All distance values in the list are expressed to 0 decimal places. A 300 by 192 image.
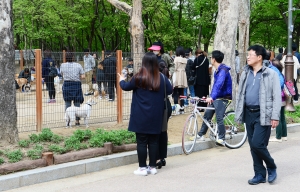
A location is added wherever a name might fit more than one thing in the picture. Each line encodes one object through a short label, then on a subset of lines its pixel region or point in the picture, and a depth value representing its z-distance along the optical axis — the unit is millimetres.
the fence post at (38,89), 9219
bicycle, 7953
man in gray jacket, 5691
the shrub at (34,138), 7277
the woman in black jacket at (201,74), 11891
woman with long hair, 6270
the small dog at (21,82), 15314
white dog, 9789
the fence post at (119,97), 10188
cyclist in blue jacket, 8000
